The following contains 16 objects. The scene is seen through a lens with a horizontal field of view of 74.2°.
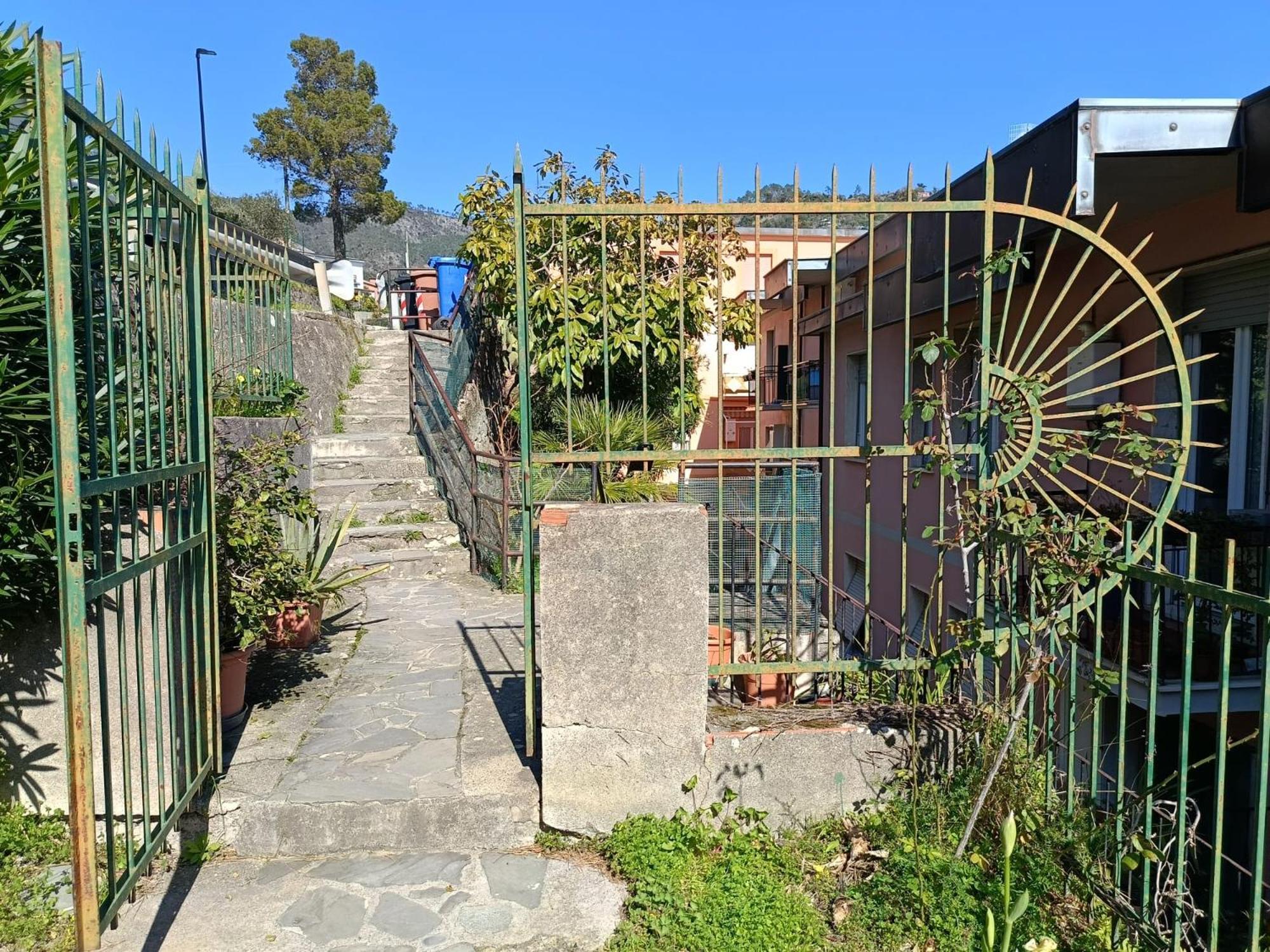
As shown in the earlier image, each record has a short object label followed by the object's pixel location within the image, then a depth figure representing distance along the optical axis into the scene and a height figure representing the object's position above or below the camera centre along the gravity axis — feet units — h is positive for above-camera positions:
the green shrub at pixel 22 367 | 10.11 +0.79
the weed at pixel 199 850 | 10.83 -5.49
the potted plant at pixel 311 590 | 17.40 -3.65
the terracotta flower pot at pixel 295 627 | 17.46 -4.25
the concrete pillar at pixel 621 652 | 10.55 -2.87
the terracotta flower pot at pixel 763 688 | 13.17 -4.21
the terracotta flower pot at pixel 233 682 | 13.38 -4.12
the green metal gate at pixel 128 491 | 6.95 -0.65
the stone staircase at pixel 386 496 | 27.66 -2.50
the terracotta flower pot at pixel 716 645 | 15.26 -4.15
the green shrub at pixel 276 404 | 20.74 +0.66
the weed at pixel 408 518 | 29.32 -3.20
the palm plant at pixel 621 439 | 21.86 -0.35
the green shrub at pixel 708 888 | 9.23 -5.47
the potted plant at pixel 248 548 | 13.24 -1.95
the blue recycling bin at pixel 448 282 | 54.60 +9.49
